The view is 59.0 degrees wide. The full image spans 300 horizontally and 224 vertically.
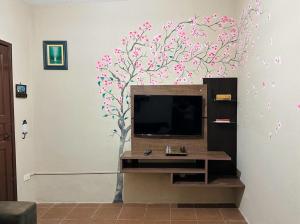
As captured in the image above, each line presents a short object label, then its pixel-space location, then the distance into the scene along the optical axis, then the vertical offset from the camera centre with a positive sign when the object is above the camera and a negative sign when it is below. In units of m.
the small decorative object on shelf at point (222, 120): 3.46 -0.22
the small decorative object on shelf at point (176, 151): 3.34 -0.62
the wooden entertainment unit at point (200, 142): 3.48 -0.52
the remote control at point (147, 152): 3.38 -0.63
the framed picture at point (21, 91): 3.30 +0.17
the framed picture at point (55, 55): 3.63 +0.67
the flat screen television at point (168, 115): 3.46 -0.15
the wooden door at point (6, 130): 3.00 -0.31
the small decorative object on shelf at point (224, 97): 3.44 +0.08
